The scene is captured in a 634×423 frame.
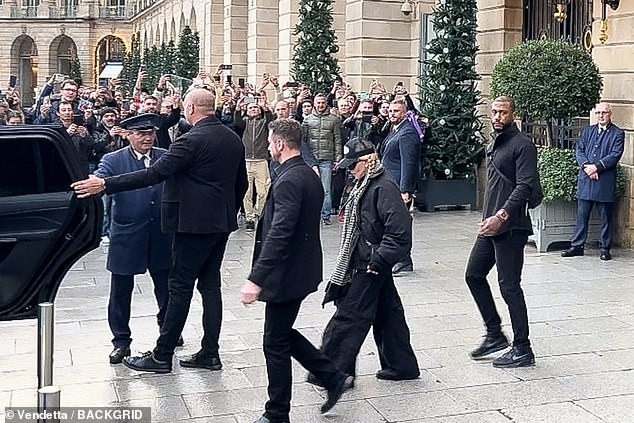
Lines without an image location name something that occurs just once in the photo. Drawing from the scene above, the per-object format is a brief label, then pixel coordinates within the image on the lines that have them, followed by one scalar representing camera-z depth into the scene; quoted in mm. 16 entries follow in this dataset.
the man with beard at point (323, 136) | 14227
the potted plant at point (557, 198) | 11867
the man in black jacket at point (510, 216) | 6824
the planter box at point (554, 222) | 11977
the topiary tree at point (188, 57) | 34031
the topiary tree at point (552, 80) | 11797
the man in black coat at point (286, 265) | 5559
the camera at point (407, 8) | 20828
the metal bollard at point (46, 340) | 4652
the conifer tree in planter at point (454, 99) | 16031
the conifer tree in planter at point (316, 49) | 19875
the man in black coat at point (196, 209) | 6641
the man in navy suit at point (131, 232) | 7056
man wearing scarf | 6223
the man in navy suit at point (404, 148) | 10523
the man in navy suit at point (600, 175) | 11469
